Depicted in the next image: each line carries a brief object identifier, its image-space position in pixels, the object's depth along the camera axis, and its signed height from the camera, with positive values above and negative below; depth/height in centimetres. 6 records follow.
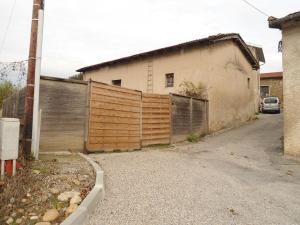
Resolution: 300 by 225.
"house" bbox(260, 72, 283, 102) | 2566 +480
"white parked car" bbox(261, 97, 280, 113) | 1905 +168
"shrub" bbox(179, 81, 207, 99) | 1167 +176
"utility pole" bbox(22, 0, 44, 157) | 478 +71
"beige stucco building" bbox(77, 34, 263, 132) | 1179 +311
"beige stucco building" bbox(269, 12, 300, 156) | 743 +152
